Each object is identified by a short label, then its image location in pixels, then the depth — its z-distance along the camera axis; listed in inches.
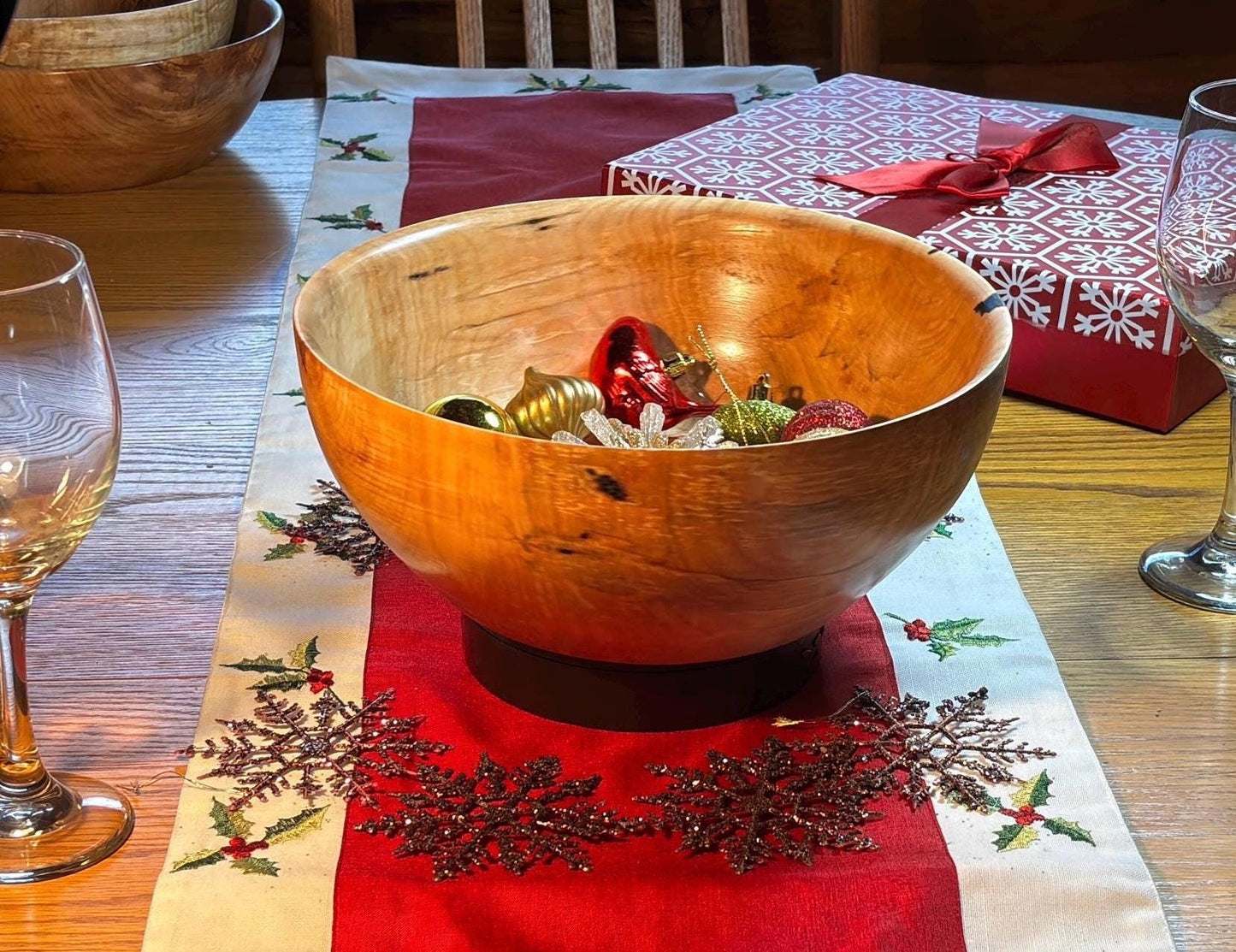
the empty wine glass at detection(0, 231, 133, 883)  19.0
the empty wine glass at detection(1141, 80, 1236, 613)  25.3
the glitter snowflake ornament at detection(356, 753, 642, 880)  20.0
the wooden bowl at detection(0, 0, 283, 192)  42.7
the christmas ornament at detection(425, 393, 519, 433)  23.4
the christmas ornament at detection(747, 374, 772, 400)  28.1
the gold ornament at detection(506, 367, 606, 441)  25.5
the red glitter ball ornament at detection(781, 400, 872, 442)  24.3
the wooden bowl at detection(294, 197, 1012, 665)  18.5
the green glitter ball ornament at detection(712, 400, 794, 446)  25.5
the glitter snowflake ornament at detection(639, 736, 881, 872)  20.3
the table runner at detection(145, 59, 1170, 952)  19.0
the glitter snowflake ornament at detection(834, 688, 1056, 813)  21.5
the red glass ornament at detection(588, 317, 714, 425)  27.6
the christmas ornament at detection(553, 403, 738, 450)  24.4
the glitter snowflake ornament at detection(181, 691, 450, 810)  21.4
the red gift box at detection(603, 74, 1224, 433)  33.3
